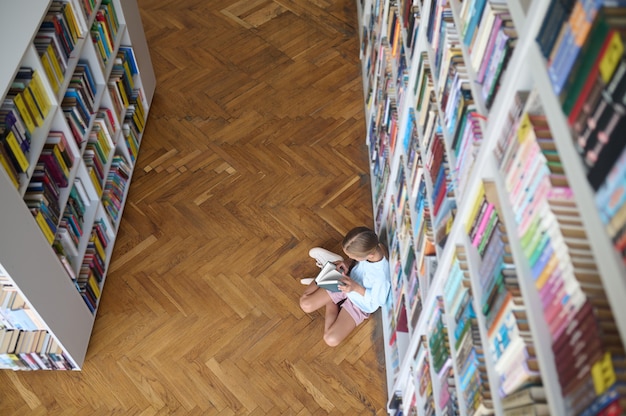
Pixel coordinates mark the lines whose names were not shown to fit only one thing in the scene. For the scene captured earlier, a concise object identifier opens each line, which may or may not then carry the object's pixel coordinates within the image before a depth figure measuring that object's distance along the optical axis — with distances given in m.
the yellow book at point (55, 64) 2.28
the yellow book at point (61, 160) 2.34
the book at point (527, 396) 1.11
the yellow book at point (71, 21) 2.39
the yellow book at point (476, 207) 1.38
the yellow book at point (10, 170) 2.00
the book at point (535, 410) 1.09
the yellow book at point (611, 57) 0.80
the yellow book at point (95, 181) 2.69
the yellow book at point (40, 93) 2.17
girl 2.54
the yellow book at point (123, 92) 2.97
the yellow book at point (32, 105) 2.11
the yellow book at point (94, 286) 2.65
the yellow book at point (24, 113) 2.07
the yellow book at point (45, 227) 2.20
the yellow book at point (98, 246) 2.71
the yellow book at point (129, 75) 3.10
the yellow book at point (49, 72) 2.21
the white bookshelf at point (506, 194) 0.85
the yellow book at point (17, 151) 2.03
